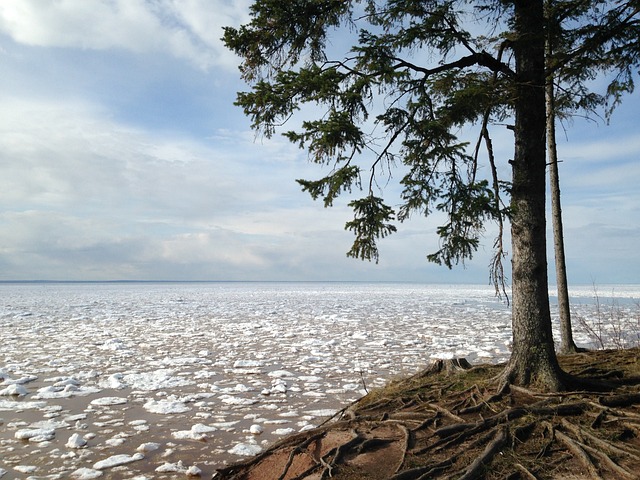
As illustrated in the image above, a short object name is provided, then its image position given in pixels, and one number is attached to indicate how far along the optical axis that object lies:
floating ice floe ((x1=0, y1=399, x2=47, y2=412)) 7.41
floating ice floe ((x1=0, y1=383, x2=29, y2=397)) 8.18
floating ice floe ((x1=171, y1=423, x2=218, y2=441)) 6.20
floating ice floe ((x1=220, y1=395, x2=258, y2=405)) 7.78
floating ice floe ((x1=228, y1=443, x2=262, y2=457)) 5.68
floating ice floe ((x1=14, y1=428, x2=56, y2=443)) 6.09
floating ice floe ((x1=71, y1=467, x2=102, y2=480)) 5.04
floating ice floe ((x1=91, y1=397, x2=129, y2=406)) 7.70
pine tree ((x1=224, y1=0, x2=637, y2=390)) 5.75
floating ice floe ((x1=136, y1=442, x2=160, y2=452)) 5.76
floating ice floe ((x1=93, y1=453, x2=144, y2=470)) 5.31
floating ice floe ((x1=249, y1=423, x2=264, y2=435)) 6.40
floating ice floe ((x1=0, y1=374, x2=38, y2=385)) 8.98
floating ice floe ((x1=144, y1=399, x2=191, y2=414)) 7.33
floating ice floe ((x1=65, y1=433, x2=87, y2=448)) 5.87
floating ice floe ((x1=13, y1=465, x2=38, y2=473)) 5.16
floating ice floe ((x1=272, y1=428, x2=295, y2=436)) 6.34
